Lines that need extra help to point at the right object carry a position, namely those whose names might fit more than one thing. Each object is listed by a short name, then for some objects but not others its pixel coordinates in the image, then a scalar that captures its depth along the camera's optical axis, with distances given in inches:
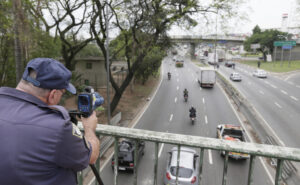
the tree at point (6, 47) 489.4
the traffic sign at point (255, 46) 2215.3
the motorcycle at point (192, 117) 718.9
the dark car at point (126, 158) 390.7
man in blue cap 51.6
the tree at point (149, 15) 589.9
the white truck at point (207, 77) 1227.9
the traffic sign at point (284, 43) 1766.0
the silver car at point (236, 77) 1422.2
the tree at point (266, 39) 2156.7
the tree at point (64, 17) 624.3
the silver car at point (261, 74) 1518.2
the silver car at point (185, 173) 324.8
